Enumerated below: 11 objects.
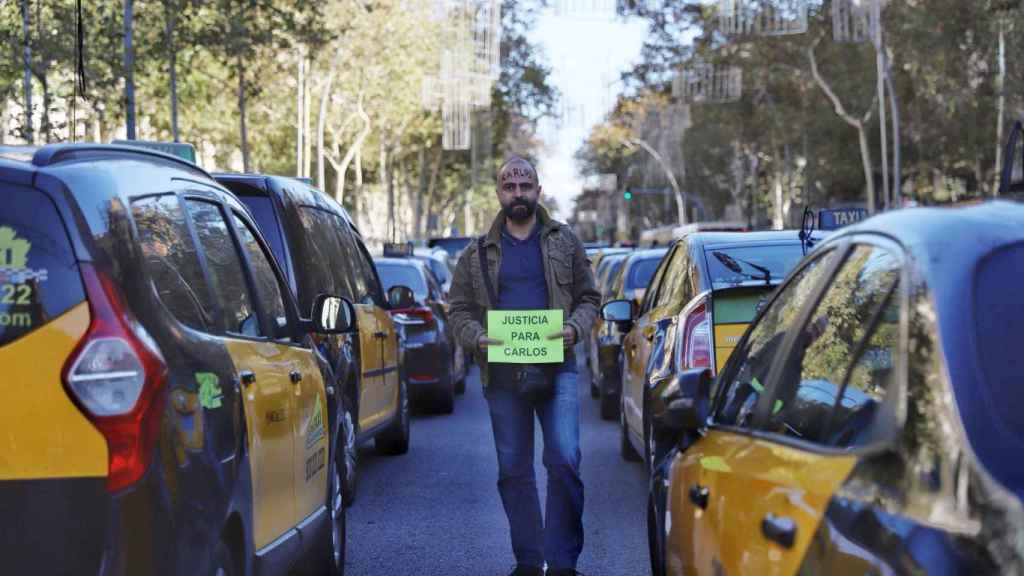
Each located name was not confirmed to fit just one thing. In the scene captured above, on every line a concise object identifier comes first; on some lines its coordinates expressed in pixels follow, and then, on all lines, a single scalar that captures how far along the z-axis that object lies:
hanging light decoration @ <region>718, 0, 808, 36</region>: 47.16
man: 7.19
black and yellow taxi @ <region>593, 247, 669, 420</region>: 15.52
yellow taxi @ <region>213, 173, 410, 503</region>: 9.56
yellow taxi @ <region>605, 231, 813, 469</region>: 9.28
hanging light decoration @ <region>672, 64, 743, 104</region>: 53.00
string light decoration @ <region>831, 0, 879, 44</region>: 44.75
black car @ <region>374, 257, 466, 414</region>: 15.87
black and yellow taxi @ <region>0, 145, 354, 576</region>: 4.02
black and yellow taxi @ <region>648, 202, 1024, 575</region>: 2.96
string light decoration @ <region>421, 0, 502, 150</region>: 58.41
